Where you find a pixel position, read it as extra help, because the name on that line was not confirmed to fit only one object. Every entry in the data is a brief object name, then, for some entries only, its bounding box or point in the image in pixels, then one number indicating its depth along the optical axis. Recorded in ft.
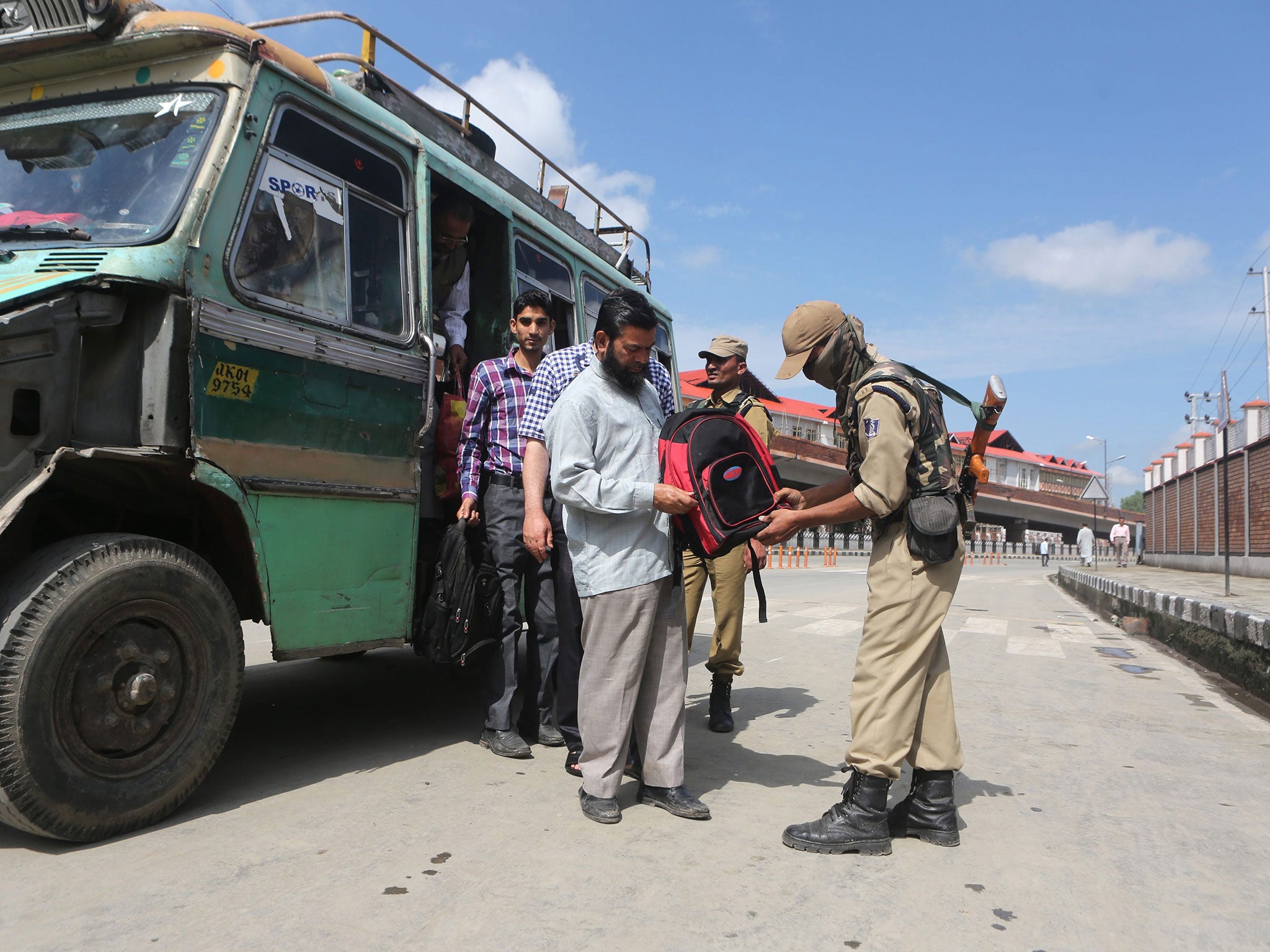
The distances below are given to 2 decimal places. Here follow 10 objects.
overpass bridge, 157.89
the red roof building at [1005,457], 215.51
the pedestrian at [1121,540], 115.03
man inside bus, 16.58
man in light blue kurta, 11.46
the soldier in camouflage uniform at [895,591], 10.77
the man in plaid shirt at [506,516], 14.56
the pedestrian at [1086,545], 111.96
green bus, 9.44
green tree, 583.17
